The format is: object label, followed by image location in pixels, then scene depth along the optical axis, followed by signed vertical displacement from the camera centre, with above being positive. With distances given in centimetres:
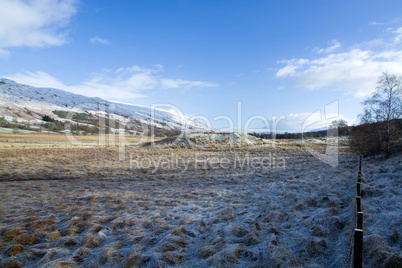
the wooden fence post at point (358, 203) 387 -136
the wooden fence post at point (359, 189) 550 -151
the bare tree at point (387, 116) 1501 +176
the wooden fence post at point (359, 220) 294 -128
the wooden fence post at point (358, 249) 265 -155
